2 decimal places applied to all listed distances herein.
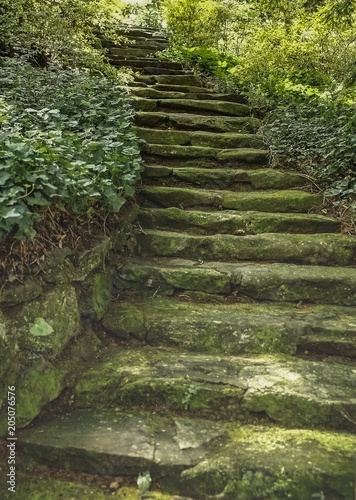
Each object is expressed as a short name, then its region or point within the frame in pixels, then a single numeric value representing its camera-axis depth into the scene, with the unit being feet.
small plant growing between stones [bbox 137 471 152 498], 6.44
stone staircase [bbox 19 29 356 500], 6.66
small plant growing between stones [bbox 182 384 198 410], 7.83
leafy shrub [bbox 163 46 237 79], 26.61
